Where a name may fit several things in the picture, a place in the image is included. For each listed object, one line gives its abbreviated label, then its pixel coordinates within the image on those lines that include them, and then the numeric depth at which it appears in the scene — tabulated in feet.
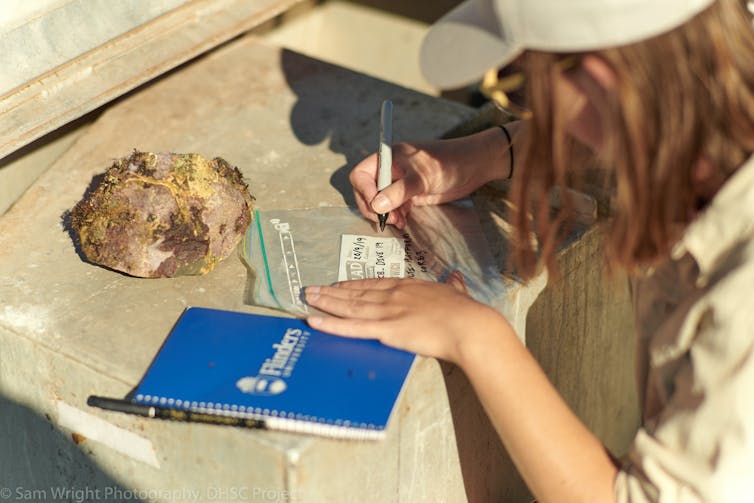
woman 4.47
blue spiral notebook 4.89
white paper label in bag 5.45
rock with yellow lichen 5.37
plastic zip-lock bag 5.41
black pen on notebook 4.89
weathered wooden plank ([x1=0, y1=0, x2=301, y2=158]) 5.43
